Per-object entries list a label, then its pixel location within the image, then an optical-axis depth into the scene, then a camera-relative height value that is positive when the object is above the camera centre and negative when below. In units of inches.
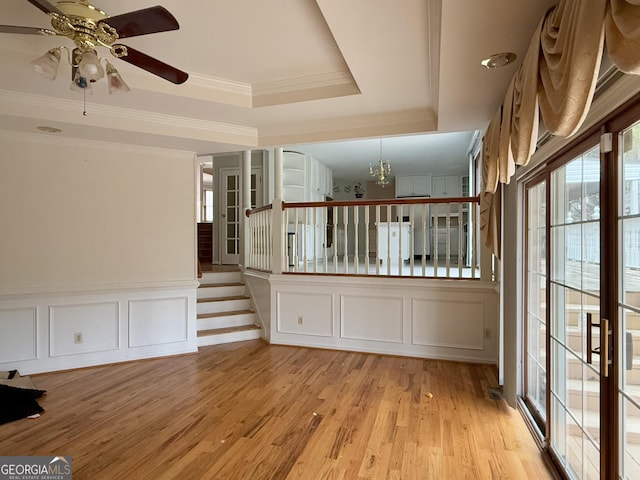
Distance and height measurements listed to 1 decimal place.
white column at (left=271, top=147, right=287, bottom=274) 186.4 +7.1
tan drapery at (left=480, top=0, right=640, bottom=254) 37.6 +23.7
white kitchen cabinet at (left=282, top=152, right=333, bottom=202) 293.9 +54.3
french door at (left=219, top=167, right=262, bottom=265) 285.9 +27.3
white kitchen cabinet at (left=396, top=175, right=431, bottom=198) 379.9 +60.0
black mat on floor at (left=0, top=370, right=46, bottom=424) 110.4 -51.8
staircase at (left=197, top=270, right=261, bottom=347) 189.0 -39.5
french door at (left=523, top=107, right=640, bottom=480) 56.8 -12.4
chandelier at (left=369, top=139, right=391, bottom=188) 285.1 +57.6
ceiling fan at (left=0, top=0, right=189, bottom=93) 70.4 +43.9
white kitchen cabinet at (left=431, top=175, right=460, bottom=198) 371.2 +58.5
